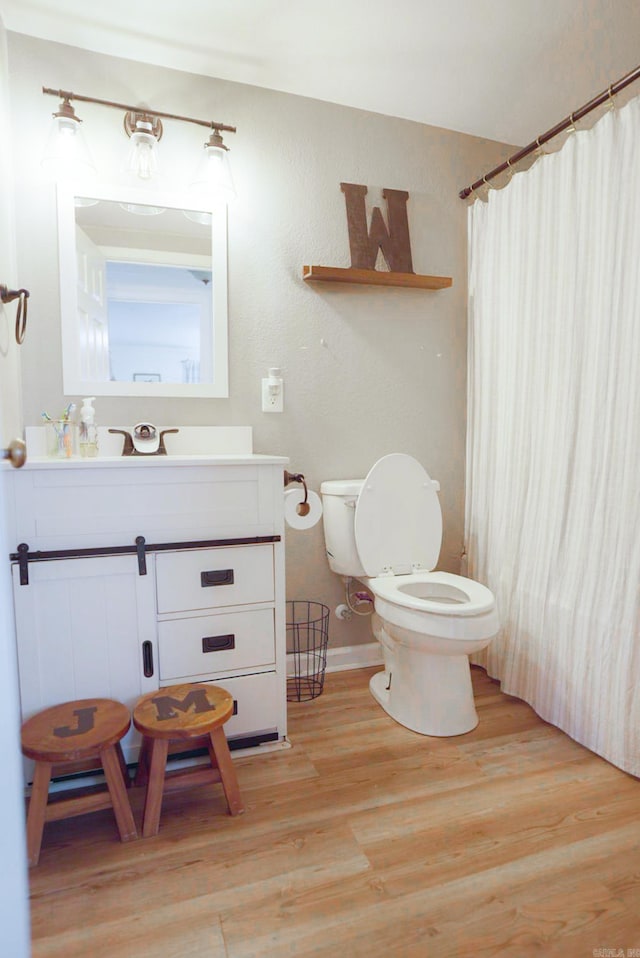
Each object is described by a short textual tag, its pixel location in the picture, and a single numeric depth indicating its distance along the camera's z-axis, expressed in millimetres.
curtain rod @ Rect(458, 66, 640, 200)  1520
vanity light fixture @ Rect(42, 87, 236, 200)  1703
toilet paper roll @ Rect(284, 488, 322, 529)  1842
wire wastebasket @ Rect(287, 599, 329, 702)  2227
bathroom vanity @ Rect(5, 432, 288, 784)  1463
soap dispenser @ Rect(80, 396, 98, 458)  1782
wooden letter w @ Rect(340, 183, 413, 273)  2156
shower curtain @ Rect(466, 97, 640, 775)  1570
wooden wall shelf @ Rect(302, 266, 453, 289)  2043
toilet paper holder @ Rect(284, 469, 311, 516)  1872
